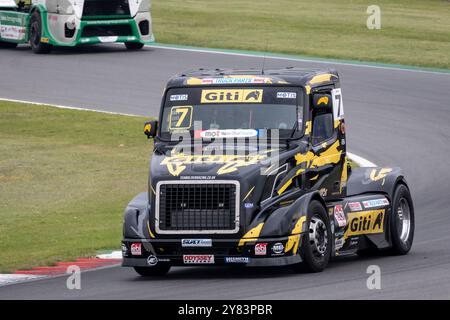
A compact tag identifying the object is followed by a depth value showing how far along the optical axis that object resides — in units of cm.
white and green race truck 3366
